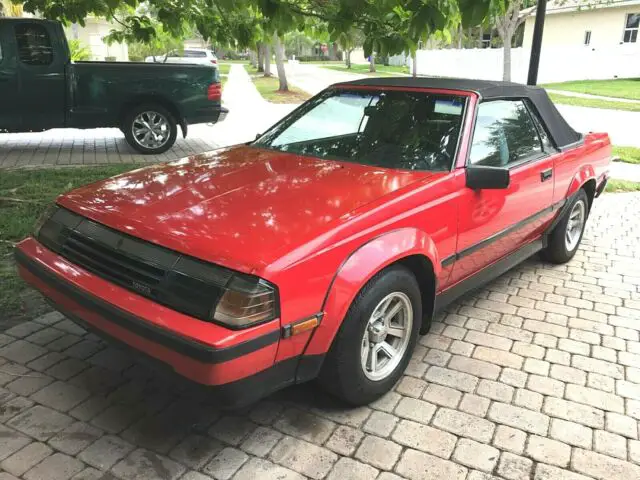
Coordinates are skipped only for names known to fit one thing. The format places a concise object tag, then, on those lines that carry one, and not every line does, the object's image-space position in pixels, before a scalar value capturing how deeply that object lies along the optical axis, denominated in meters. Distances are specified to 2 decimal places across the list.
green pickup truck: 8.27
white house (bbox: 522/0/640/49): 31.94
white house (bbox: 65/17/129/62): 29.00
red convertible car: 2.29
